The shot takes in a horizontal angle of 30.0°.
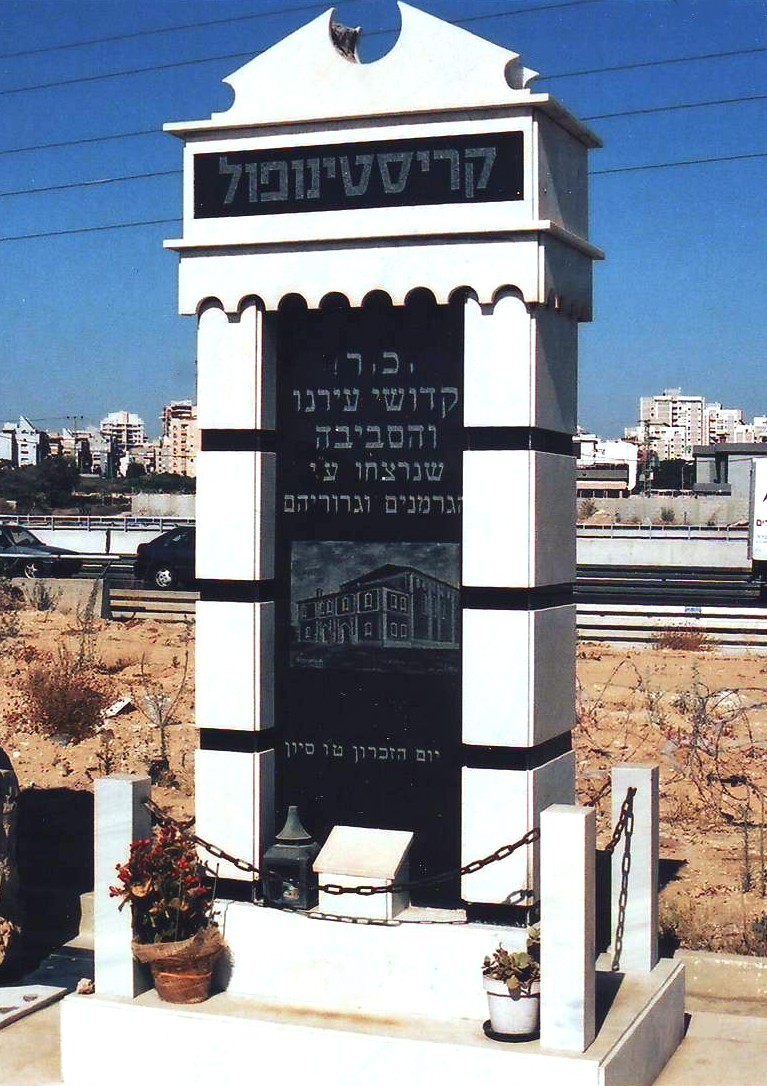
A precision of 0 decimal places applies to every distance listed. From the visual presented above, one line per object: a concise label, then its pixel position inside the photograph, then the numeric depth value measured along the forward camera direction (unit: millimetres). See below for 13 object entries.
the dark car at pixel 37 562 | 33281
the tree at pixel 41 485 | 89500
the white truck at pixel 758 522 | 34562
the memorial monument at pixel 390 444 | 7953
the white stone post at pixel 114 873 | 7945
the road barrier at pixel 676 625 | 21922
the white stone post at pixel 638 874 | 8297
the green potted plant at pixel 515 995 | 7238
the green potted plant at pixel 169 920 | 7852
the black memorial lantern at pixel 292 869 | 8234
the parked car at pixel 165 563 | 29734
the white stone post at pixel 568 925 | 6992
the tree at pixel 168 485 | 103700
